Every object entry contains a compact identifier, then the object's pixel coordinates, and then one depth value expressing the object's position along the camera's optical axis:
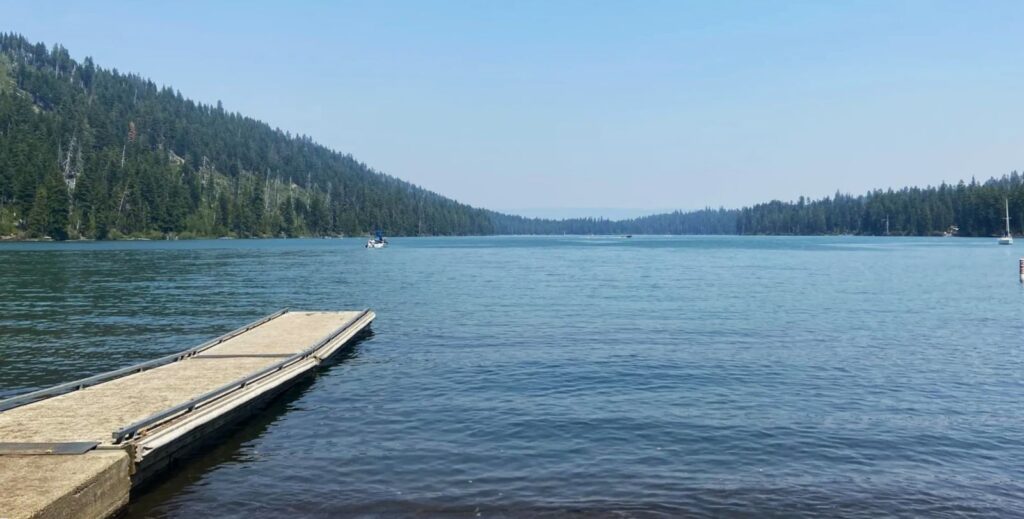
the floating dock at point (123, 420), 11.66
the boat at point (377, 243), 190.46
